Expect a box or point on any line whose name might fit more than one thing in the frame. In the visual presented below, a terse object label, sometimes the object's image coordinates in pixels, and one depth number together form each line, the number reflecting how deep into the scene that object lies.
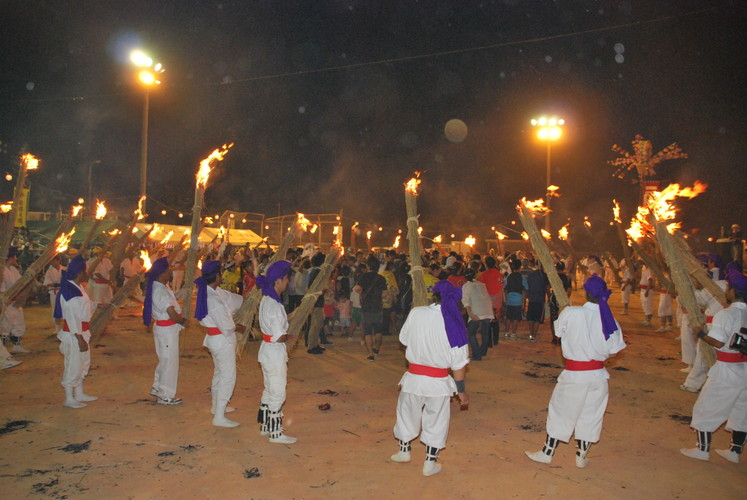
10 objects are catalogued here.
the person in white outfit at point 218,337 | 5.91
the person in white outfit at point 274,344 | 5.39
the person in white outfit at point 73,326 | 6.45
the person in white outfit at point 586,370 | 4.86
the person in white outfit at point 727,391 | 5.15
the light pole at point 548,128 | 21.91
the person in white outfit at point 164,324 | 6.54
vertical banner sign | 24.08
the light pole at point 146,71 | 15.59
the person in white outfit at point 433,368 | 4.71
